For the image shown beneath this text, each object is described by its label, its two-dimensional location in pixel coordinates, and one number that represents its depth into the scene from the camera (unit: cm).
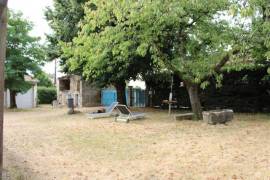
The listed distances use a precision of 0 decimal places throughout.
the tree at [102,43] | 853
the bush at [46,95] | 2492
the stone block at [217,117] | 846
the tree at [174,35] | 835
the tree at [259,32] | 800
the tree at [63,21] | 1303
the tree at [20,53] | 1701
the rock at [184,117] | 993
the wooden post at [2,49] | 318
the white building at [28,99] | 2180
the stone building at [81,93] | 1927
